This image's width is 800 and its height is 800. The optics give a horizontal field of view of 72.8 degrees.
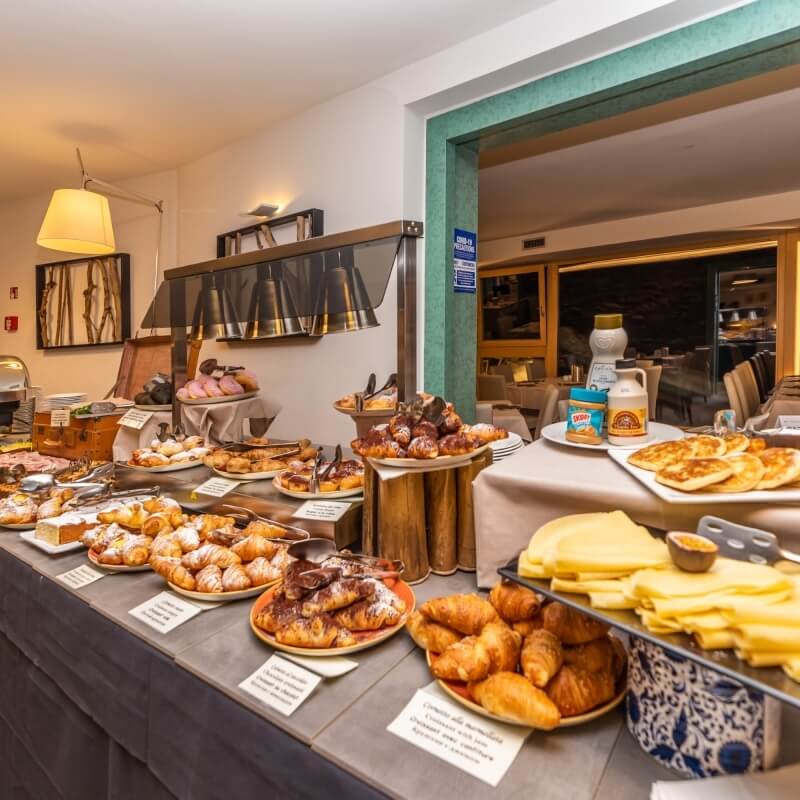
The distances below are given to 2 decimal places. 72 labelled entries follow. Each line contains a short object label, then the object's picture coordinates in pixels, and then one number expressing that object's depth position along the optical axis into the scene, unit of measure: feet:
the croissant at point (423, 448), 3.37
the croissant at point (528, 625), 2.49
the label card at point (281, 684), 2.39
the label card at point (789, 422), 3.63
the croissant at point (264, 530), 3.88
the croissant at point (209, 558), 3.43
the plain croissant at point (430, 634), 2.56
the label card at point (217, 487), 4.64
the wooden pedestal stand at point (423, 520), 3.46
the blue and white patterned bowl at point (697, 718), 1.81
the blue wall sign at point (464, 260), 8.94
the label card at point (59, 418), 7.24
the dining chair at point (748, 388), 14.44
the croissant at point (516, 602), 2.56
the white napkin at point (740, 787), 1.72
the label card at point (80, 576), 3.59
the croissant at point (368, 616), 2.79
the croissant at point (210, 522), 3.96
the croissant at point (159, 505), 4.34
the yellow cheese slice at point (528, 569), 2.23
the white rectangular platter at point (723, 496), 2.35
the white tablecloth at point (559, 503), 2.46
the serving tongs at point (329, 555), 3.32
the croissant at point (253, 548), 3.56
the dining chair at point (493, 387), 17.81
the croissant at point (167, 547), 3.59
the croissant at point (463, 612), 2.52
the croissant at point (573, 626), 2.35
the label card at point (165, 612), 3.05
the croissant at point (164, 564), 3.41
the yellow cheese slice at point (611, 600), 1.95
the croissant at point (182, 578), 3.29
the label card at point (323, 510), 3.83
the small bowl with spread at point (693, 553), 1.99
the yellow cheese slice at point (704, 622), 1.74
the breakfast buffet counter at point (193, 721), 2.03
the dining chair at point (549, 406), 14.21
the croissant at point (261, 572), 3.33
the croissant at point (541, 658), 2.17
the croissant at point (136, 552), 3.67
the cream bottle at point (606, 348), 3.74
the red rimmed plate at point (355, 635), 2.65
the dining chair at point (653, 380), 15.44
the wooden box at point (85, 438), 7.11
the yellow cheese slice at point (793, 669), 1.57
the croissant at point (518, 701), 2.04
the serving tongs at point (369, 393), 5.22
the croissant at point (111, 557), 3.71
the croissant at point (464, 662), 2.24
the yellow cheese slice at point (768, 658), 1.63
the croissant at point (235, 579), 3.25
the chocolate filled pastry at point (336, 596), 2.80
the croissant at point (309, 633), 2.66
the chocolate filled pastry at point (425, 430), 3.51
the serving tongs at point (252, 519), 3.86
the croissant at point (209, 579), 3.24
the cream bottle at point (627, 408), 3.30
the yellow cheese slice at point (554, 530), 2.29
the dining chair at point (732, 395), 12.82
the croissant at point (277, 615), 2.77
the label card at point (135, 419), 6.83
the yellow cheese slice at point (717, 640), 1.72
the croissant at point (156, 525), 3.98
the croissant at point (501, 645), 2.29
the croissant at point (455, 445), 3.43
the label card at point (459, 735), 2.02
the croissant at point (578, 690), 2.17
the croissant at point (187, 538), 3.65
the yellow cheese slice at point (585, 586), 2.02
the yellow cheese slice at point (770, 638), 1.61
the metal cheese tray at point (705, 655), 1.53
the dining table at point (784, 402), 9.52
